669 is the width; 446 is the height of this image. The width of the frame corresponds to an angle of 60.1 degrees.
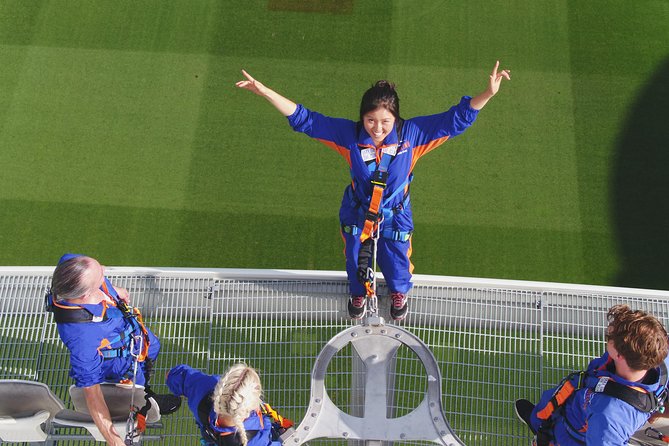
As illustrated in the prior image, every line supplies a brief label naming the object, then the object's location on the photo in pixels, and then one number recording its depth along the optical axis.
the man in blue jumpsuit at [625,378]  2.43
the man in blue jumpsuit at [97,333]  2.67
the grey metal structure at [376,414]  2.97
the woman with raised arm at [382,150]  3.17
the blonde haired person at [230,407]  2.35
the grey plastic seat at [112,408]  3.01
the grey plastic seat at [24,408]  3.01
